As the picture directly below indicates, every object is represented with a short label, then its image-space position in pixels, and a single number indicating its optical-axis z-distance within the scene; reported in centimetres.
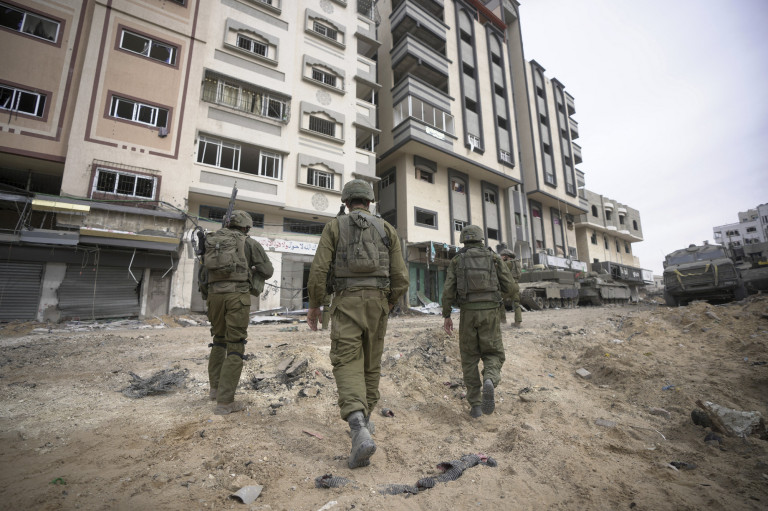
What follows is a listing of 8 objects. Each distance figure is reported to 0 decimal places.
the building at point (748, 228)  5362
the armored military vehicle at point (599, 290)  1903
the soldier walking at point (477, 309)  344
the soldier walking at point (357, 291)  247
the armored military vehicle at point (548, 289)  1549
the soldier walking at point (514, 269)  796
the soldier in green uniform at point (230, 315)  320
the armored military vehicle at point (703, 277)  1162
